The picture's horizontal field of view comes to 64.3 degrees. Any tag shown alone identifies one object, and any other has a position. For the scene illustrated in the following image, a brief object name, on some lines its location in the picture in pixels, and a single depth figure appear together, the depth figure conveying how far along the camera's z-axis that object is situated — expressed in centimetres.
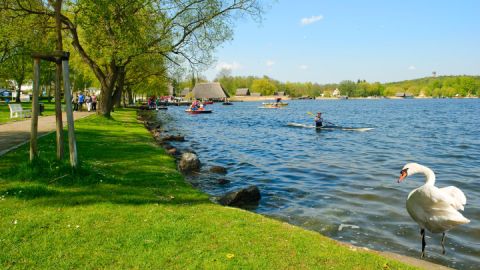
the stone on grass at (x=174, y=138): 2501
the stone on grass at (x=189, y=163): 1545
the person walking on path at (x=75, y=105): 4179
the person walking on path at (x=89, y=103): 4086
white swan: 708
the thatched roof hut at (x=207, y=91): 13988
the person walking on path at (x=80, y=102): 4191
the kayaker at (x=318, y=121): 3641
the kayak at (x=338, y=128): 3619
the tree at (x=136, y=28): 2100
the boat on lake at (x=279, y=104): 9388
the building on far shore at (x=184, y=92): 17294
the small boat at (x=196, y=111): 6200
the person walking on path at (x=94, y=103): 4418
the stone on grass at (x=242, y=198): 1063
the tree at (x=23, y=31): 2086
